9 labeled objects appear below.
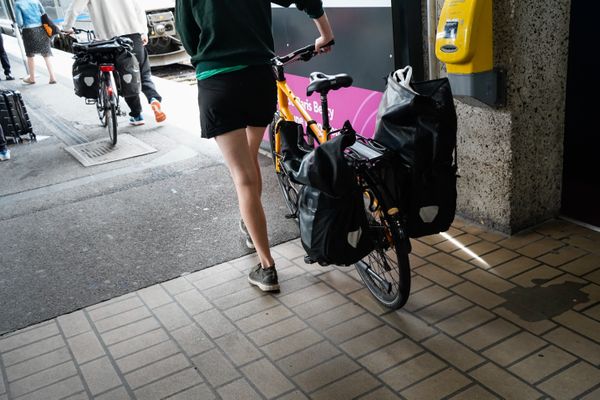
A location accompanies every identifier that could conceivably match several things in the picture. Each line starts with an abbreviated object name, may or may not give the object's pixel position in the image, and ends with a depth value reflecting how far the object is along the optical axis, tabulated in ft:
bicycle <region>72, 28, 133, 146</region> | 24.25
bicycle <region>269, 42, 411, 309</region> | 10.52
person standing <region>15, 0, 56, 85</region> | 39.19
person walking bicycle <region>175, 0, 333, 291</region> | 11.28
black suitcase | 26.71
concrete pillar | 12.94
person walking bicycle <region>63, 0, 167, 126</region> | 25.48
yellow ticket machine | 12.41
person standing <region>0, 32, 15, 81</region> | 44.45
